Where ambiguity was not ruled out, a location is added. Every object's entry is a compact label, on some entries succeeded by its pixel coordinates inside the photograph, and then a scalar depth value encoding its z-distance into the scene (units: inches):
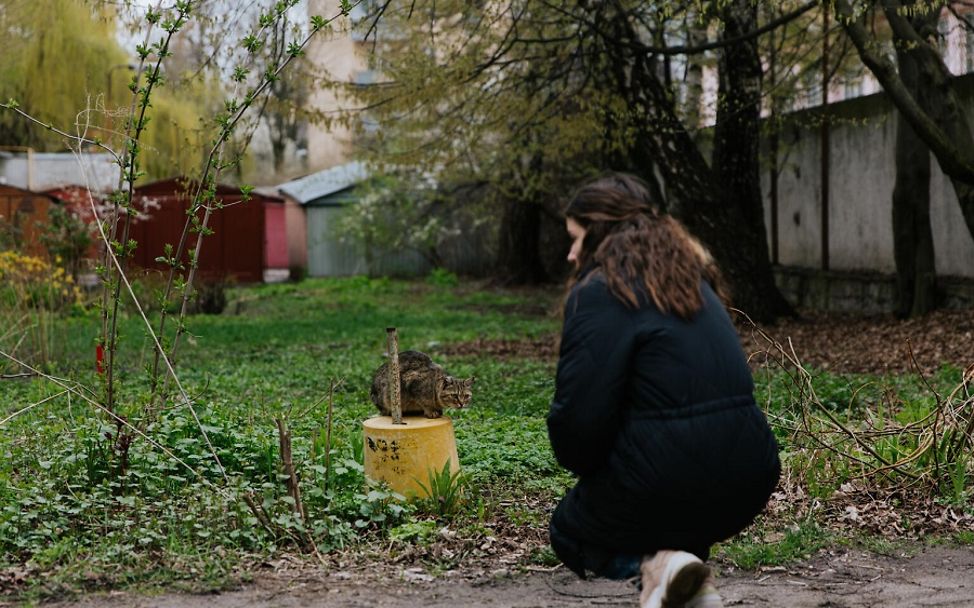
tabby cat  223.5
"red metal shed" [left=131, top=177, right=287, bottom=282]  1187.9
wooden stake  215.8
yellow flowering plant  427.6
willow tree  1191.6
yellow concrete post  221.5
